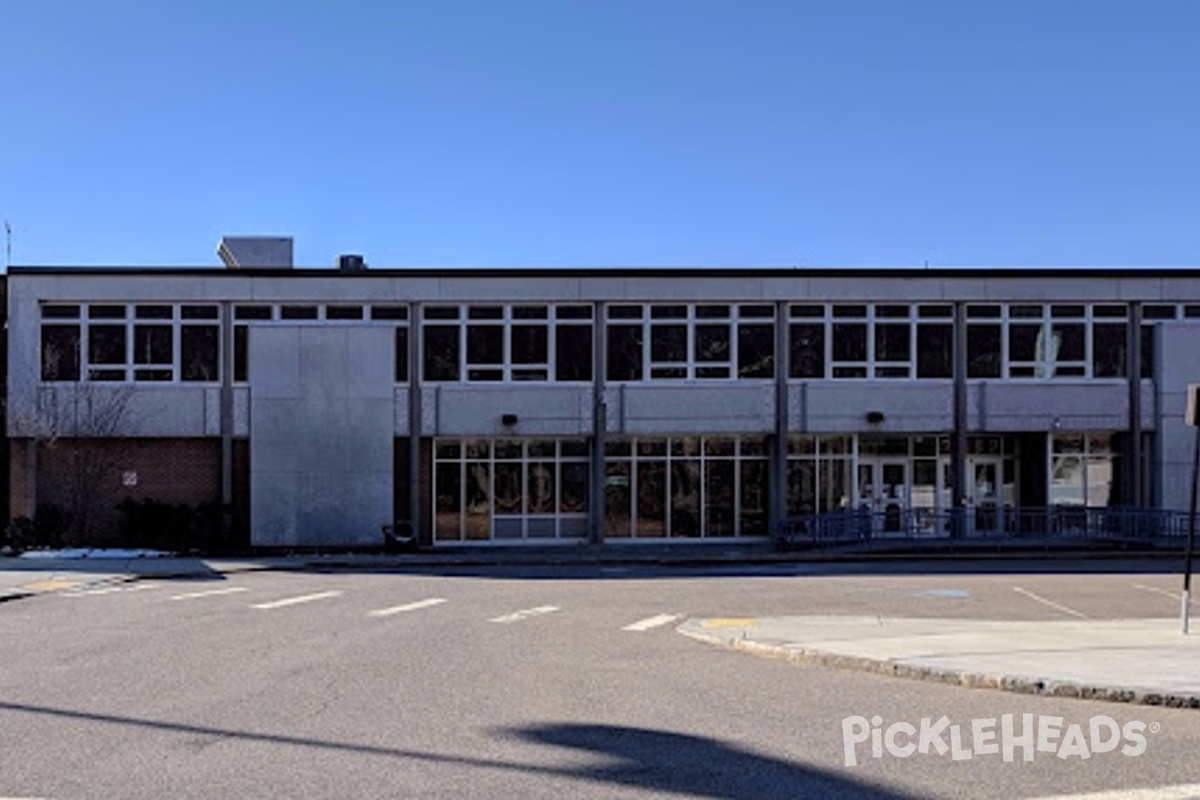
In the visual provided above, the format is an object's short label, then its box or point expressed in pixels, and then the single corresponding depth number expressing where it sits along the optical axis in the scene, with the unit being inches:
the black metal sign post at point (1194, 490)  575.6
